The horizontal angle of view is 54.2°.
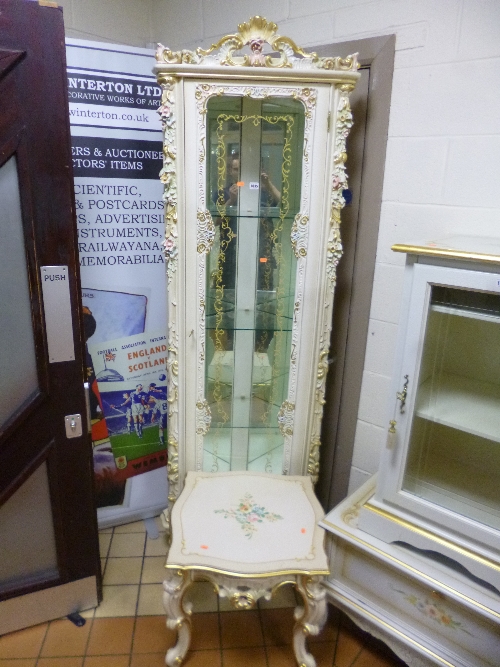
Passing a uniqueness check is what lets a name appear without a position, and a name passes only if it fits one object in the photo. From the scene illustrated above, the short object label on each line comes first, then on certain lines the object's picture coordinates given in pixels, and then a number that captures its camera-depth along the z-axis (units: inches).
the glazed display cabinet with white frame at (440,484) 48.6
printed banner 69.7
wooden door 50.3
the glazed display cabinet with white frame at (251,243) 55.7
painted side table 53.7
